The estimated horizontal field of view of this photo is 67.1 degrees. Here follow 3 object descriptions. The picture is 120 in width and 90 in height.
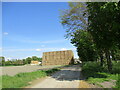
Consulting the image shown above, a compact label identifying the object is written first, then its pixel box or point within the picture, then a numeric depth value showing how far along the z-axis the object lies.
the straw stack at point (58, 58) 39.51
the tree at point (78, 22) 11.69
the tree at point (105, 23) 5.60
